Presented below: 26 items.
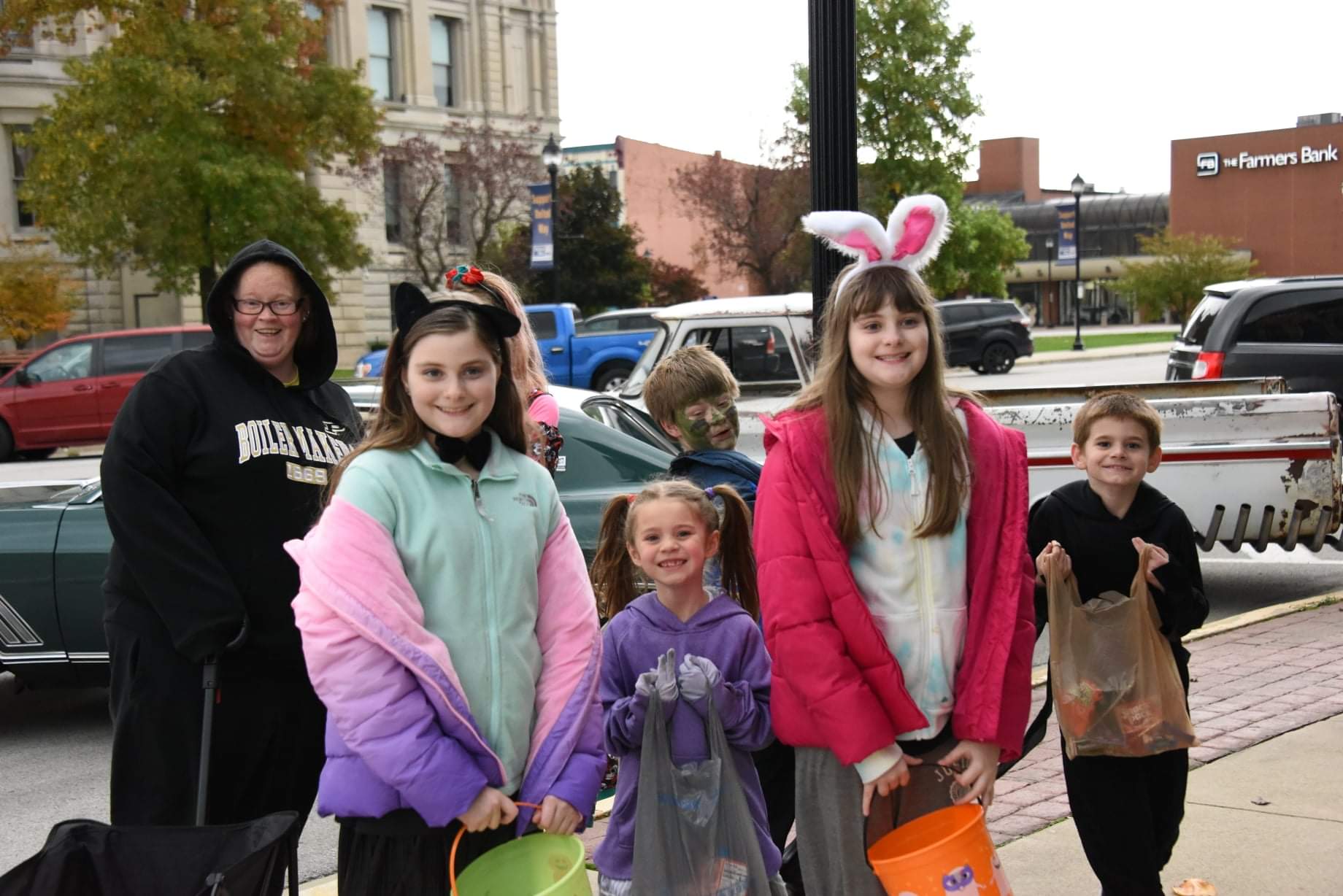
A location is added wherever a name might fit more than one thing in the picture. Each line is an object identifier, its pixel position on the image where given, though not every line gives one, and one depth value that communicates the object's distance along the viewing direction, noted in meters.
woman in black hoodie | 3.28
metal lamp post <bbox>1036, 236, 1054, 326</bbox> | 74.25
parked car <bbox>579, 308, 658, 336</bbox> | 26.77
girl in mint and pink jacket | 2.73
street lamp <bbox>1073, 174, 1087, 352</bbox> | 42.53
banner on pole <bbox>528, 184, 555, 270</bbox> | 29.88
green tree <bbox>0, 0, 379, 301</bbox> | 27.86
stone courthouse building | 38.00
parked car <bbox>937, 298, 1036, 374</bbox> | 32.34
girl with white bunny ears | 2.97
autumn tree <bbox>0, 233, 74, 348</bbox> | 28.97
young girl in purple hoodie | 3.28
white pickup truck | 8.08
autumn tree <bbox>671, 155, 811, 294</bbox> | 47.25
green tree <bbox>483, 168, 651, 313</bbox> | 42.62
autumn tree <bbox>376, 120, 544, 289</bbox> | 41.84
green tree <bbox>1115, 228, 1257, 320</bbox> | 53.75
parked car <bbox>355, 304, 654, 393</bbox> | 25.22
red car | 21.33
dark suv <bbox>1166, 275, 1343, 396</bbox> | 13.85
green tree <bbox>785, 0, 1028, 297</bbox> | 39.69
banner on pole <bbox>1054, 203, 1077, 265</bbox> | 48.94
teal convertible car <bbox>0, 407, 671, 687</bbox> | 6.43
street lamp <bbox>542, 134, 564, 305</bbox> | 28.73
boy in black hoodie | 3.64
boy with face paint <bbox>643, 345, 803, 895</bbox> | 3.97
